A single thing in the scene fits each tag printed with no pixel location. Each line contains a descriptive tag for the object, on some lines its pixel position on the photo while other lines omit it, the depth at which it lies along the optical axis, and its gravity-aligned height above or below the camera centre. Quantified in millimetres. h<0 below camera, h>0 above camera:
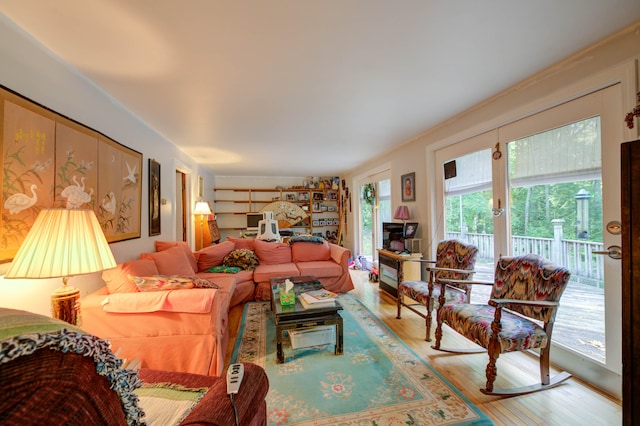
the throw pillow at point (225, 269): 3377 -711
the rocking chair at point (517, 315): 1624 -722
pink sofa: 1663 -704
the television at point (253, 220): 6145 -106
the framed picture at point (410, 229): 3477 -199
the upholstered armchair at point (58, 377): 365 -261
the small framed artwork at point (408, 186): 3653 +418
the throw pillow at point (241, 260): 3580 -623
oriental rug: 1492 -1166
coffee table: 2037 -839
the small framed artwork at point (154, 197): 2934 +220
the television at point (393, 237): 3600 -320
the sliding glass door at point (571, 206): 1646 +61
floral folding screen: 1319 +299
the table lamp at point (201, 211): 4492 +76
